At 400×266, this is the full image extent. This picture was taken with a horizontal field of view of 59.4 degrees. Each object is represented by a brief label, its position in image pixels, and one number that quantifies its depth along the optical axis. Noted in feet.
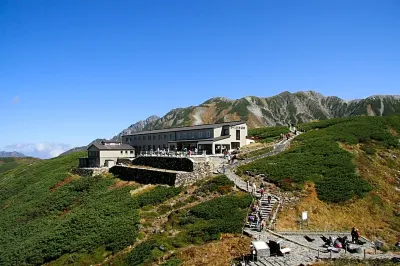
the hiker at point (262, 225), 99.54
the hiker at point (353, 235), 90.89
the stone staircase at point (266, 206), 109.19
